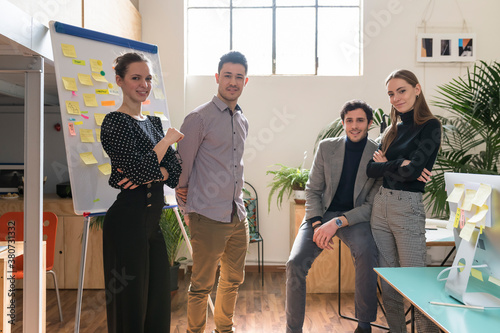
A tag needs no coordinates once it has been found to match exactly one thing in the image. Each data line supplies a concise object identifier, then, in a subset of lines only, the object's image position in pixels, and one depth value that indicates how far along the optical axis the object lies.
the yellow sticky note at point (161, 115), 2.72
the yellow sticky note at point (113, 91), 2.43
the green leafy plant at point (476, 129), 3.32
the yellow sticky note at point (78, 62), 2.25
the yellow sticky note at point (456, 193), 1.54
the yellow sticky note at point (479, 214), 1.41
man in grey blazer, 2.34
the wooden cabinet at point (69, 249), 3.80
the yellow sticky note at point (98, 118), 2.30
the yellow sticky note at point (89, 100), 2.27
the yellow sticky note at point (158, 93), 2.71
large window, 4.66
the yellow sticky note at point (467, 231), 1.45
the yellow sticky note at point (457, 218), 1.57
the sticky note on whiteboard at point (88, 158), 2.19
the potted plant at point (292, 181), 3.92
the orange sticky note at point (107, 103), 2.37
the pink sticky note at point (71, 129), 2.17
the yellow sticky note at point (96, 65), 2.34
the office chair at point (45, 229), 3.04
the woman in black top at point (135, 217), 1.69
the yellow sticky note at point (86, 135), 2.22
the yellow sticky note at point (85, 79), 2.26
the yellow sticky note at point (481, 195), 1.39
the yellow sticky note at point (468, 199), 1.47
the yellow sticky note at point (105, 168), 2.28
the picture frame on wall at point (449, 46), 4.38
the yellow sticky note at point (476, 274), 1.48
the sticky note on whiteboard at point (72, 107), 2.18
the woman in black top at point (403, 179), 2.13
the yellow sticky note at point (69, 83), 2.18
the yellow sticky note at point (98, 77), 2.34
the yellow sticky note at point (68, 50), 2.19
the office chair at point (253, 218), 4.21
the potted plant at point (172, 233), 3.65
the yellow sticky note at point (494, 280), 1.41
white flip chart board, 2.16
